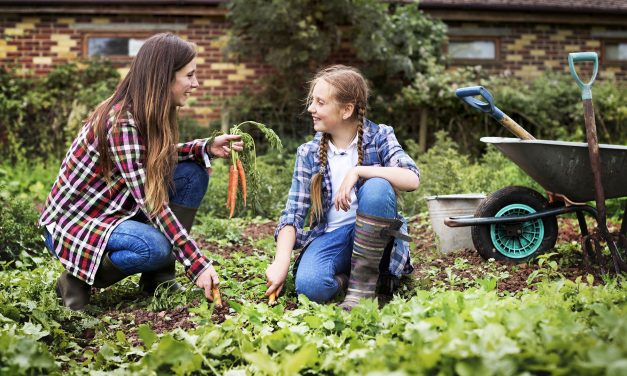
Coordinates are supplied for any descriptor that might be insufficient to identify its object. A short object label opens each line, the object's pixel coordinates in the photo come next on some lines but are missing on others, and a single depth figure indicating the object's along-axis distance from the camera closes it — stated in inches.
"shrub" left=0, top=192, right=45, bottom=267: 184.7
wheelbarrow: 153.4
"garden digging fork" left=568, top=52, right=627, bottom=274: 146.9
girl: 125.2
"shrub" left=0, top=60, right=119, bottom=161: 388.2
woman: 128.6
